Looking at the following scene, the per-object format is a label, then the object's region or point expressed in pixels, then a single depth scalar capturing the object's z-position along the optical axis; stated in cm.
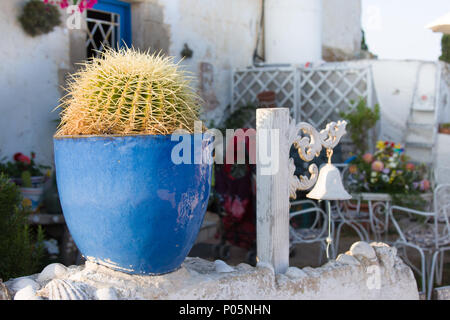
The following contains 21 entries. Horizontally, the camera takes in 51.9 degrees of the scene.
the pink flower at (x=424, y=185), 369
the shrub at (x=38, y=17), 365
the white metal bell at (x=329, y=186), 212
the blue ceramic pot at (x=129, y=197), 157
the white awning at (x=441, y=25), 501
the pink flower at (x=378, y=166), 374
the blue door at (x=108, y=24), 459
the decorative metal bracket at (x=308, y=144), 208
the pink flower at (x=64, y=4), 391
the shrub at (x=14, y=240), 246
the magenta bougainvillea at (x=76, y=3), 387
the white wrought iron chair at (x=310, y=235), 352
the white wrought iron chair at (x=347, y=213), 371
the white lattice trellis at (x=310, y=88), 575
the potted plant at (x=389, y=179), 356
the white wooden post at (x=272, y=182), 203
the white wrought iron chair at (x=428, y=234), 320
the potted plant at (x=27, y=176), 345
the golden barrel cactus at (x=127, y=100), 159
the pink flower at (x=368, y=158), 387
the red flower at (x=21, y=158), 359
